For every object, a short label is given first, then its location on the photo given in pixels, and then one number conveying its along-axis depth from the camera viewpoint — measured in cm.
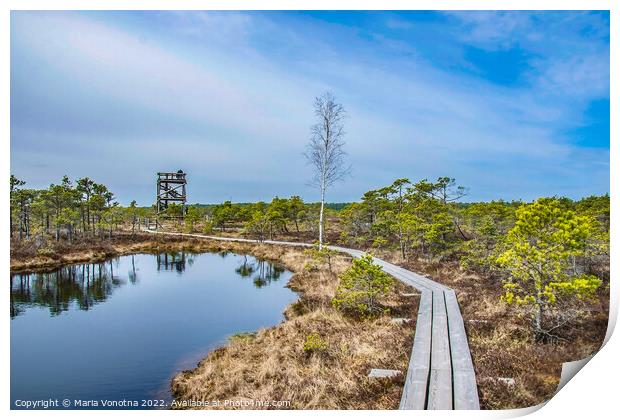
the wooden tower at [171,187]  5094
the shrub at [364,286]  1258
